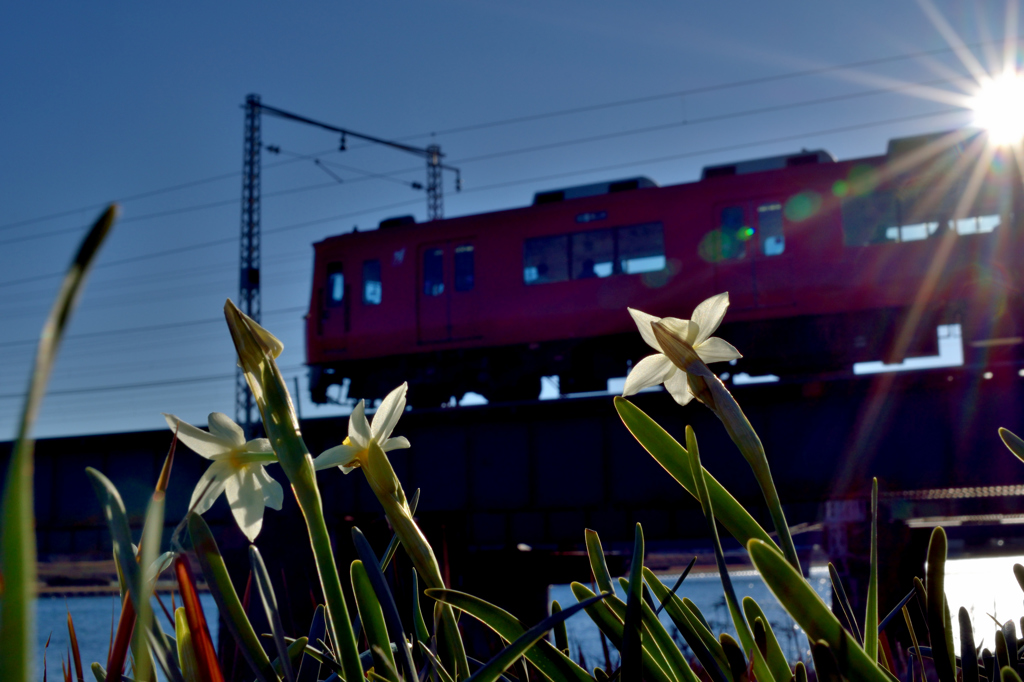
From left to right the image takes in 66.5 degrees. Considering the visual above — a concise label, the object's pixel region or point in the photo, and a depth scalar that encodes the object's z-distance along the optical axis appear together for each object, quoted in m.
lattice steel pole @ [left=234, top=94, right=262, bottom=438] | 14.69
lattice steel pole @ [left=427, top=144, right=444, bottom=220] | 20.97
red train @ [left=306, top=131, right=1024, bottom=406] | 10.39
